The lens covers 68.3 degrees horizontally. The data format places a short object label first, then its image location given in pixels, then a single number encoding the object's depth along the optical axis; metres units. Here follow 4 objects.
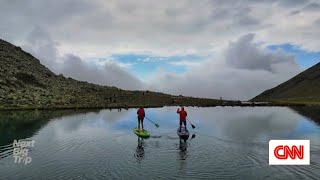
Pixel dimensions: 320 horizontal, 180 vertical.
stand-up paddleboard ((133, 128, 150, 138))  32.28
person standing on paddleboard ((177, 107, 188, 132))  33.01
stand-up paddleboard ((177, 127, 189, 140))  30.37
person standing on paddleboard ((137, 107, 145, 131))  34.81
